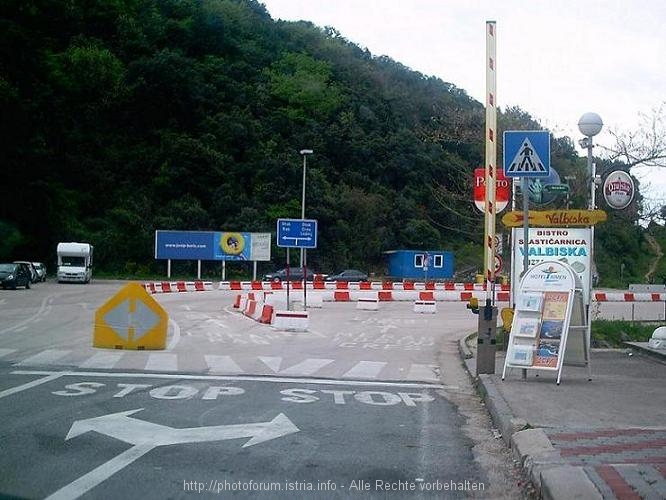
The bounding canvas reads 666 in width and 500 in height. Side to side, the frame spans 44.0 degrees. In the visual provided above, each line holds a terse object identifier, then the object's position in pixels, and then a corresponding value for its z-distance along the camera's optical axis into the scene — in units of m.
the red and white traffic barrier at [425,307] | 34.91
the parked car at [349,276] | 64.38
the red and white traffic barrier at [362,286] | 48.08
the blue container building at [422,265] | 68.81
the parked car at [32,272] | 49.65
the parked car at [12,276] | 44.09
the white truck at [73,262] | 54.03
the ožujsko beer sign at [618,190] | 18.91
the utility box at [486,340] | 13.11
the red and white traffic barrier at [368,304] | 36.22
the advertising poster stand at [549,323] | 12.29
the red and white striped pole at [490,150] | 16.92
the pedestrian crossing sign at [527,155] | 12.71
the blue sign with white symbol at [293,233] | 32.31
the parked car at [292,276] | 63.34
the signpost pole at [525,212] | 13.02
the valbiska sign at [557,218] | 16.09
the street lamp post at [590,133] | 17.25
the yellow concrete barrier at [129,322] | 17.06
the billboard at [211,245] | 65.00
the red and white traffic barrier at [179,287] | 49.45
